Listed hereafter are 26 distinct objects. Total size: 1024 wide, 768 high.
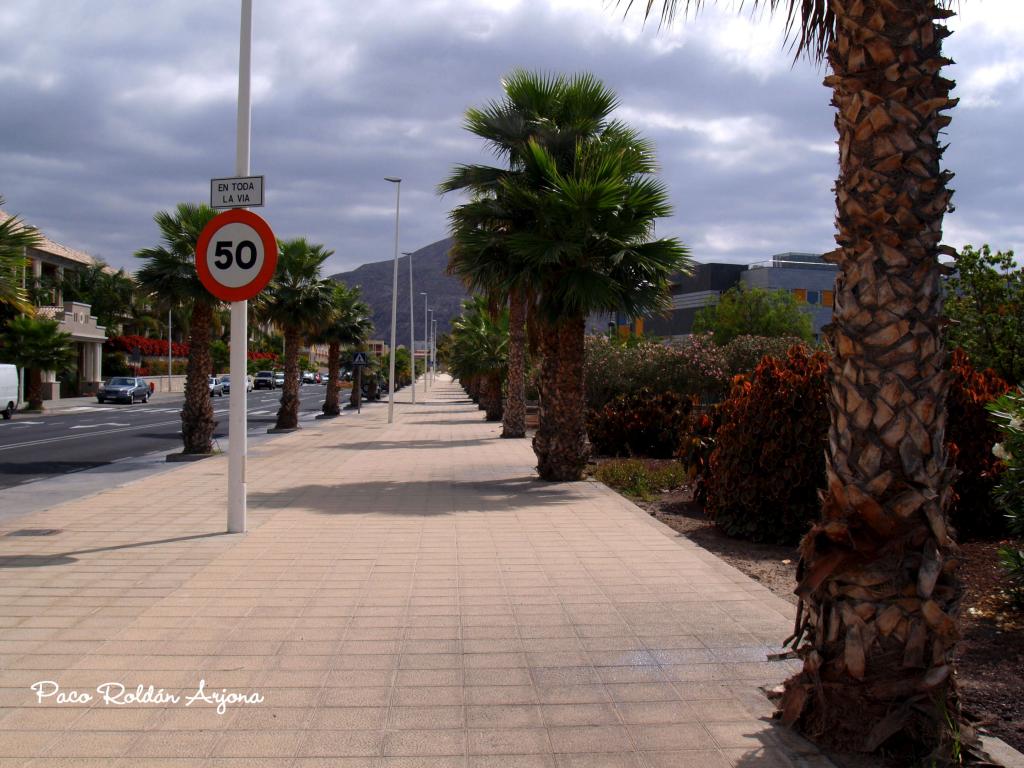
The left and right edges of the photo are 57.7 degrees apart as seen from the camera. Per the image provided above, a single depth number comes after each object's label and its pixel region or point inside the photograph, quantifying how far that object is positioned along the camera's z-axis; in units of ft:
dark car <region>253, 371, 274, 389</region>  265.34
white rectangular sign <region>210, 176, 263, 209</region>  29.99
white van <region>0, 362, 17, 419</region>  120.37
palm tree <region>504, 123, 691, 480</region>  46.42
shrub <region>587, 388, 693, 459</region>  62.34
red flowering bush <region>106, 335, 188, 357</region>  231.30
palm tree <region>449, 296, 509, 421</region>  129.70
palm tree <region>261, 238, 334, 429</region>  101.86
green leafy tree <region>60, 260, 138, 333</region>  242.78
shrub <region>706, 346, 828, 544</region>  29.48
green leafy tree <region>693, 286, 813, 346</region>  150.30
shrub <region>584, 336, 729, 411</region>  70.64
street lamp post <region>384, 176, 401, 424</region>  120.57
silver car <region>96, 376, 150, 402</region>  170.30
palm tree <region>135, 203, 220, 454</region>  63.98
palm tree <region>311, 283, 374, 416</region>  136.36
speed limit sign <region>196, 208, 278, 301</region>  28.73
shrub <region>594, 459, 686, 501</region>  44.27
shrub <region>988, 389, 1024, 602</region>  19.40
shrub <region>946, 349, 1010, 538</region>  29.07
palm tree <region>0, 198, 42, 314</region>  56.34
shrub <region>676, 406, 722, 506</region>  36.50
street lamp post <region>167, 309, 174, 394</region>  233.76
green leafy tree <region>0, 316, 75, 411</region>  140.26
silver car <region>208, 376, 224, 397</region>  210.16
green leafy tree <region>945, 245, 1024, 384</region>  41.22
